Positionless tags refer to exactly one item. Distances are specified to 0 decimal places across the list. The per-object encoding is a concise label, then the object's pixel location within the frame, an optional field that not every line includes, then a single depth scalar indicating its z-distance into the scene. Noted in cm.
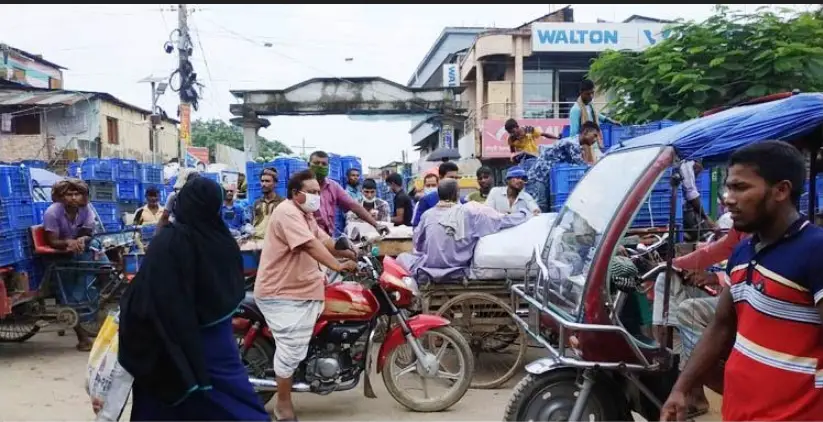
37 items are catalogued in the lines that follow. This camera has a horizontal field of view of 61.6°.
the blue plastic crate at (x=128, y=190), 1285
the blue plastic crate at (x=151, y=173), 1358
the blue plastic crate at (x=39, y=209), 774
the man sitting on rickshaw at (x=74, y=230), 721
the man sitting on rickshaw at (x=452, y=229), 582
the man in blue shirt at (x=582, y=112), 839
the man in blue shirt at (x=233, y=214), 976
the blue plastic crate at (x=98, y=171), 1259
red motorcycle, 492
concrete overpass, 2281
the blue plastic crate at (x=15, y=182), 710
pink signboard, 2467
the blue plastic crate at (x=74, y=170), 1346
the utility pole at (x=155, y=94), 2538
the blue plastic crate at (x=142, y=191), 1329
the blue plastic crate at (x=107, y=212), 1144
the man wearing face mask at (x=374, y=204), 909
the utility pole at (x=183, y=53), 2214
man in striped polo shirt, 216
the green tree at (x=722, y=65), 975
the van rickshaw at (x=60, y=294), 720
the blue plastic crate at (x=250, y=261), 686
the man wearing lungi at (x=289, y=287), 462
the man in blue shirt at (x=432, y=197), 786
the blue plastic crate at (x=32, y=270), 703
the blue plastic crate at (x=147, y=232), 844
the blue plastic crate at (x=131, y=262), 713
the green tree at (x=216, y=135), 5003
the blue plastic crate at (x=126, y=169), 1287
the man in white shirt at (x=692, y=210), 555
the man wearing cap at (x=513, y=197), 683
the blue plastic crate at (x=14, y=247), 685
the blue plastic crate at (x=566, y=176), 698
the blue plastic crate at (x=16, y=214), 695
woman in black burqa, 277
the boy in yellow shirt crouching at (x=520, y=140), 930
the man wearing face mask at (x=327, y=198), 676
